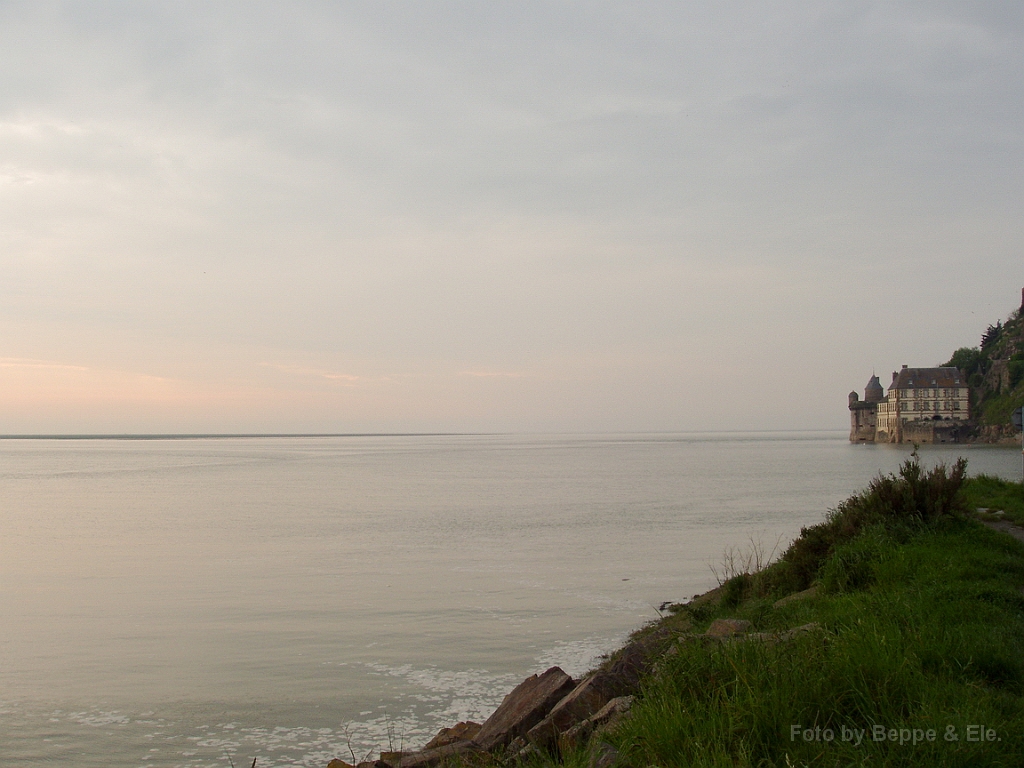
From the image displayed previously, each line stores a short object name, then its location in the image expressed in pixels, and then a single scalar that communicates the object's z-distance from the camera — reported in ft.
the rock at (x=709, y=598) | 48.94
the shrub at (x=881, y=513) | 43.37
